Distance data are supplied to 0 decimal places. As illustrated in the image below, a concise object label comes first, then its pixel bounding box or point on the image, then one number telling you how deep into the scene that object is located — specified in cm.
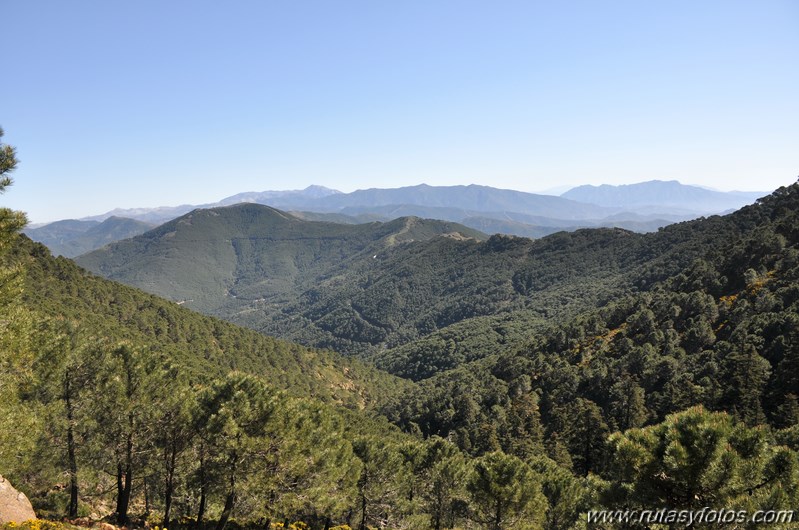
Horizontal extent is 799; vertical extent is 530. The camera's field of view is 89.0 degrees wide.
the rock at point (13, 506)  1477
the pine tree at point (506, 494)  2473
